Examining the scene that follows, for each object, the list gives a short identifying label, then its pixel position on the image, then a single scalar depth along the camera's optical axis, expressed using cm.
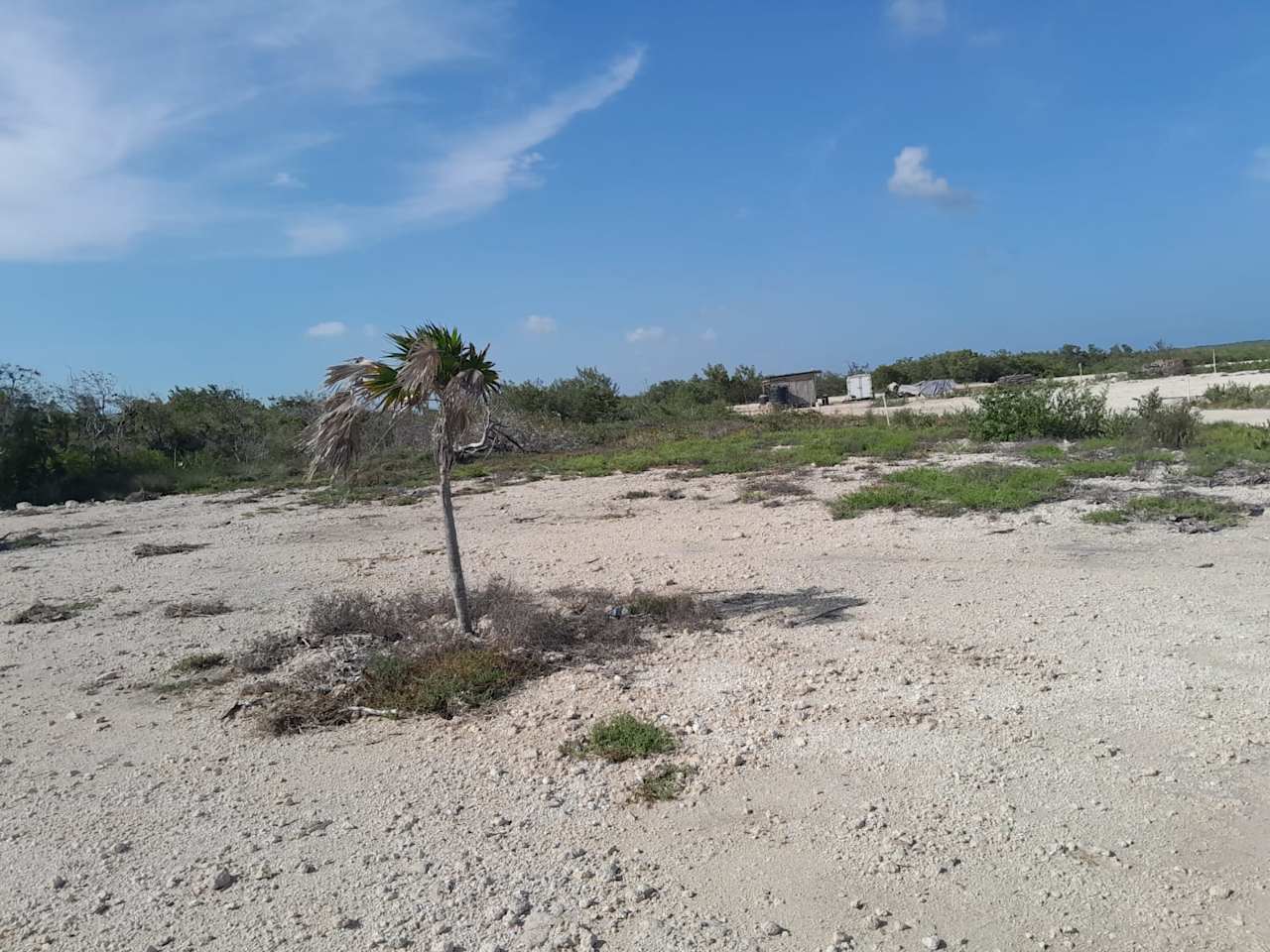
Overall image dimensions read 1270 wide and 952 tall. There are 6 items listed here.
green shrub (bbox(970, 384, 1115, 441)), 1938
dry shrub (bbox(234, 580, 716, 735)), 571
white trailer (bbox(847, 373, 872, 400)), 4697
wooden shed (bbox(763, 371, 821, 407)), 4478
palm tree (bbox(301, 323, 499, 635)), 648
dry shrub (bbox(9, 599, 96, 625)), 863
